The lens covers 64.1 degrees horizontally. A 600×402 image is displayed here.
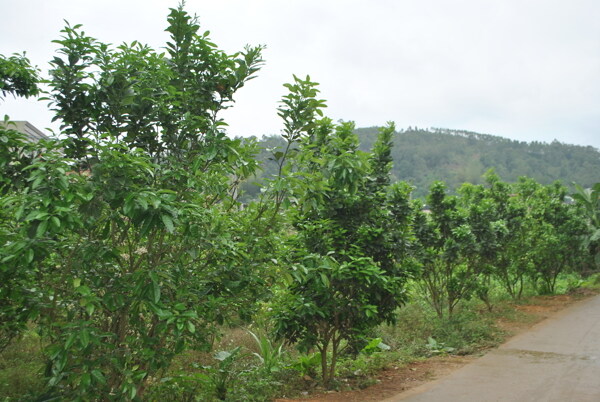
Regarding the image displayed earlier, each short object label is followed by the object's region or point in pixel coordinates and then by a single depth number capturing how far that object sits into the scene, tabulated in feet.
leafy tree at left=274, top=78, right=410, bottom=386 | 16.93
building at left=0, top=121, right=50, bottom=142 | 37.09
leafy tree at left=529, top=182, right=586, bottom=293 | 42.27
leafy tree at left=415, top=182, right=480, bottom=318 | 28.99
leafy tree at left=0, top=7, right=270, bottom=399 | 8.89
